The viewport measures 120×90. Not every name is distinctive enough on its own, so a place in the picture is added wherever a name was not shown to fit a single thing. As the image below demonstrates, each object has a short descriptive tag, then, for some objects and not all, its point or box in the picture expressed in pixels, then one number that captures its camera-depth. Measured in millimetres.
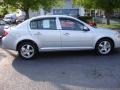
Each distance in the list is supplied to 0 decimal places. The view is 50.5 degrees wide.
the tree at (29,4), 13654
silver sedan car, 4527
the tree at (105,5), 12876
